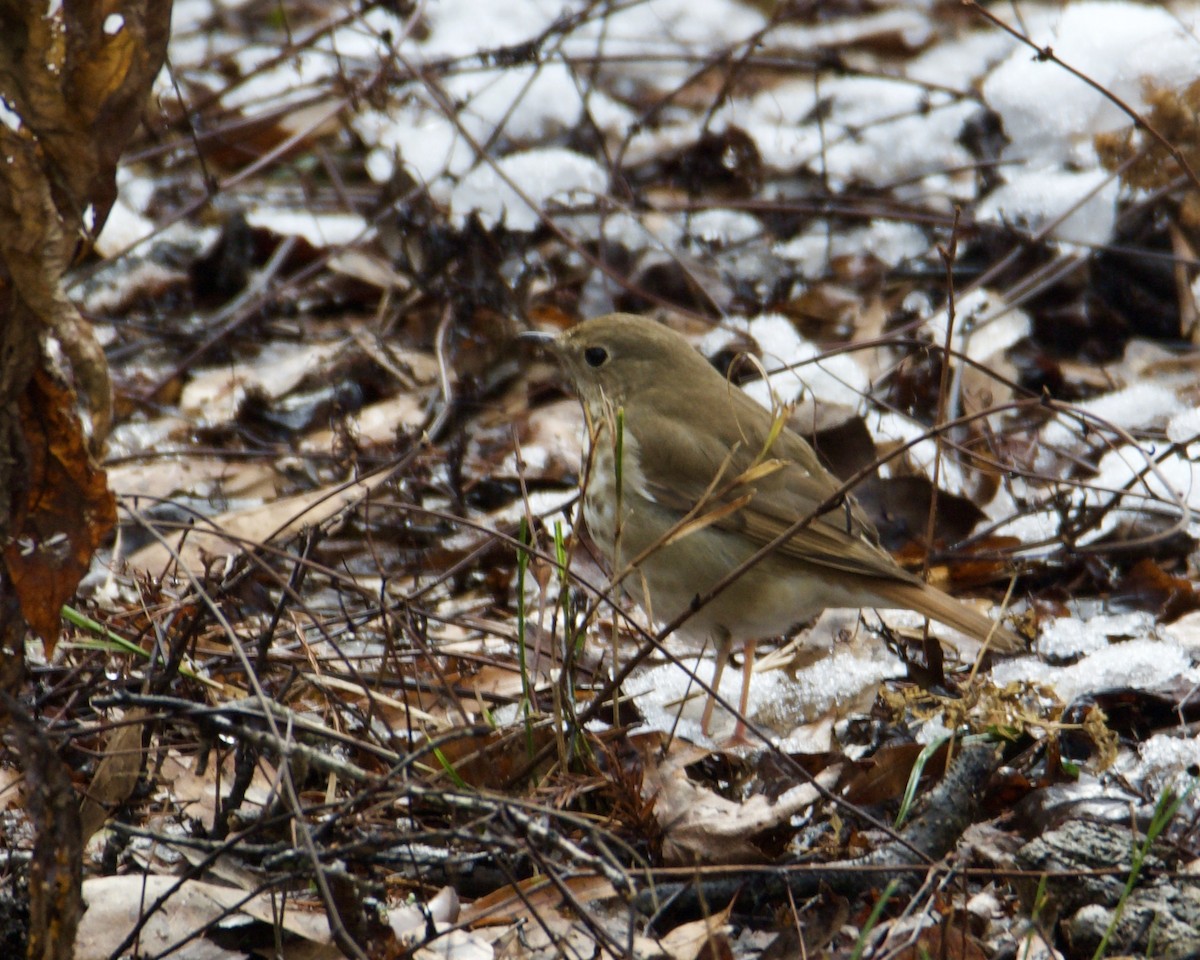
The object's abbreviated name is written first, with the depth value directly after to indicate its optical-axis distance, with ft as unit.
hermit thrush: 25.77
